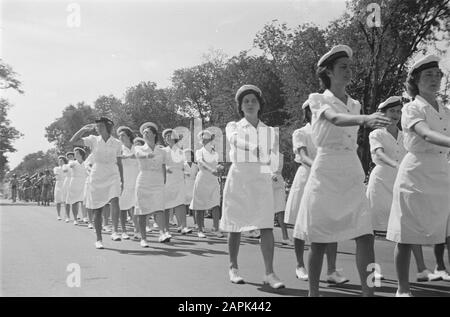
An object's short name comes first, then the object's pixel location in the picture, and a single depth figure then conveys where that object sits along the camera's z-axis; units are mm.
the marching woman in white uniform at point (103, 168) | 9820
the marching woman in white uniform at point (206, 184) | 11492
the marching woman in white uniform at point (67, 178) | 16828
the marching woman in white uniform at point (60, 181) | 18250
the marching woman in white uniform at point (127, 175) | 11312
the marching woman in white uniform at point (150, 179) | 10008
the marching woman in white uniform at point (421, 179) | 4703
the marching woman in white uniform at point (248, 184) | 5992
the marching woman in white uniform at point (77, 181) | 16078
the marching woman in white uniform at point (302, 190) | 6141
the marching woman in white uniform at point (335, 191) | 4309
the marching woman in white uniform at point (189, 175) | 14359
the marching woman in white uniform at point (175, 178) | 11817
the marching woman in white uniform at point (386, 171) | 6469
